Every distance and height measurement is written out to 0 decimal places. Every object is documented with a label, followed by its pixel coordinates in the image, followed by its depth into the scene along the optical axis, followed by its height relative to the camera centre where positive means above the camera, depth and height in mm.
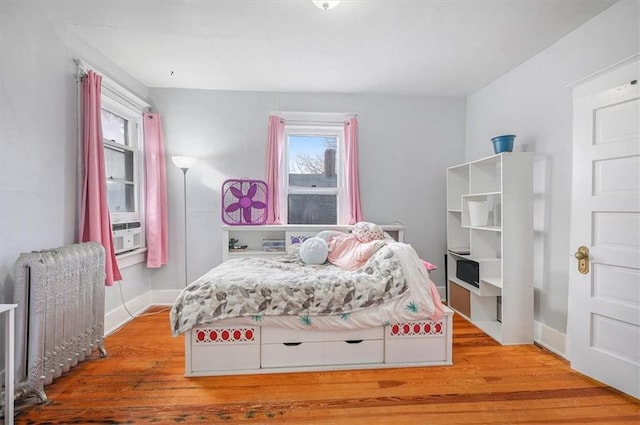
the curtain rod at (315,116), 3504 +1079
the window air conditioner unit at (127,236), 2930 -287
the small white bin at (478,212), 2936 -46
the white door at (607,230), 1771 -145
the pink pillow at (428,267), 2443 -488
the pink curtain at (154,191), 3264 +187
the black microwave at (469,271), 2887 -648
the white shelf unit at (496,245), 2523 -369
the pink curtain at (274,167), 3434 +469
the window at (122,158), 2926 +519
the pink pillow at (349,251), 2488 -382
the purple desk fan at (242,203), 3324 +54
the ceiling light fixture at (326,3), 1893 +1304
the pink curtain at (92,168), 2344 +315
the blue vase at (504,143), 2637 +571
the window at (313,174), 3635 +408
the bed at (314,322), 2043 -789
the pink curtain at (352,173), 3488 +403
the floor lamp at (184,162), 3168 +491
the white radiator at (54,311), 1719 -645
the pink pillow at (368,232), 2777 -232
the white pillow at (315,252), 2680 -396
